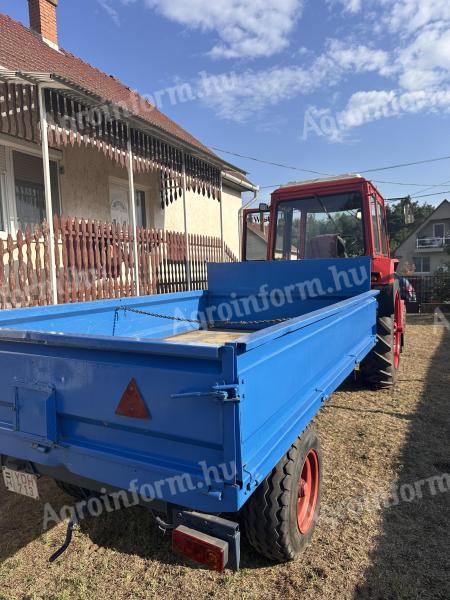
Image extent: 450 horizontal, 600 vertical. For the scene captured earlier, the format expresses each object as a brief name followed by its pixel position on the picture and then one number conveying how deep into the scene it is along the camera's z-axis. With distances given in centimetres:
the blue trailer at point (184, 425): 154
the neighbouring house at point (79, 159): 532
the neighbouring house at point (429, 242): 3938
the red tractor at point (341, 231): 487
